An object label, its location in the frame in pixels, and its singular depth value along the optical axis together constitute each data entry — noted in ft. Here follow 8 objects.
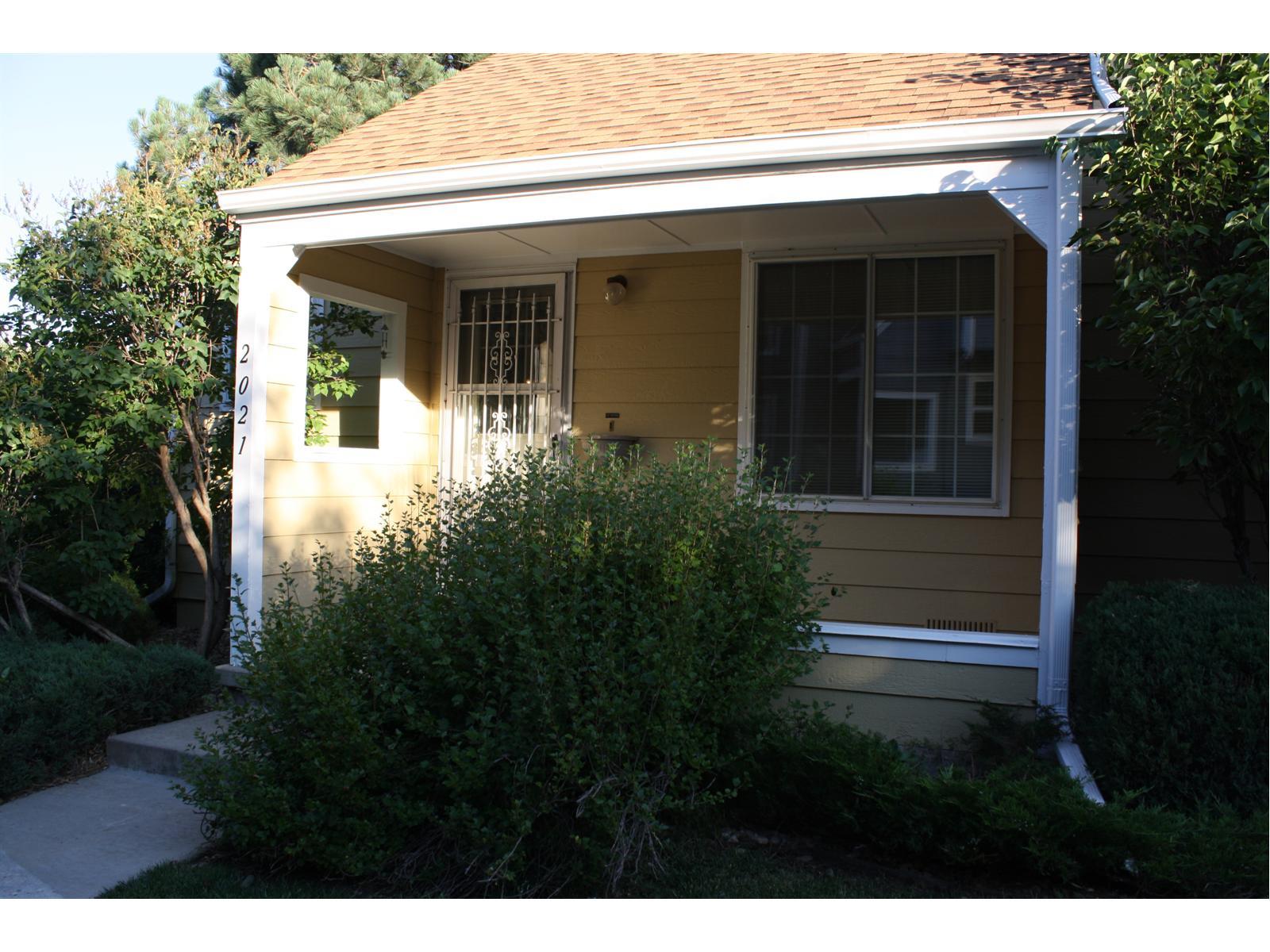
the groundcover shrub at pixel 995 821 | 10.08
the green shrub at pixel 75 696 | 14.33
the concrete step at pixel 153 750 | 14.97
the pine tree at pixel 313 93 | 42.04
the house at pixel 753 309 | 14.40
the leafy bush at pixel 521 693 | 10.67
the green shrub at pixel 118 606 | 19.03
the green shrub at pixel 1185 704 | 11.01
